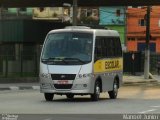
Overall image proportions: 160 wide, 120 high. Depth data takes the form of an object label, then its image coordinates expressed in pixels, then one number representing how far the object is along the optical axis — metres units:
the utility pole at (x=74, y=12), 44.52
